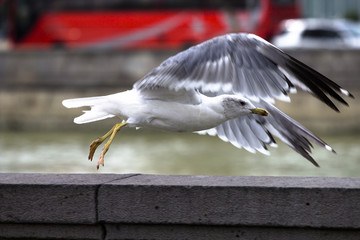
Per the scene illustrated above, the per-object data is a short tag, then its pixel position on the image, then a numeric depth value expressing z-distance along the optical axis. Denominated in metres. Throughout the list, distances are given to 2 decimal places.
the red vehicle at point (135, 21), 49.41
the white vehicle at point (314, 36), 47.66
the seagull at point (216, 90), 9.83
